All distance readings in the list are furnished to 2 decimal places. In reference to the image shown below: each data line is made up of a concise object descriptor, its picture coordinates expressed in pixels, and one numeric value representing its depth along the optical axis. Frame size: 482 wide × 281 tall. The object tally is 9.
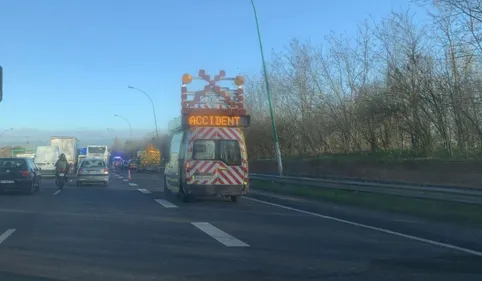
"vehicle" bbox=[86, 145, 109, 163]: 64.50
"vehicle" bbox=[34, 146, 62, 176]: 42.91
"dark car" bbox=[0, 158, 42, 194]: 22.22
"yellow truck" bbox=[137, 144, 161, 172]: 58.06
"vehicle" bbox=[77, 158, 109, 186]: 29.07
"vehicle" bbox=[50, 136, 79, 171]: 51.72
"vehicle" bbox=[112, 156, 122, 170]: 89.09
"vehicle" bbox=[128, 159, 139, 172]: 63.42
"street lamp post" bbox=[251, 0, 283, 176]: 25.84
